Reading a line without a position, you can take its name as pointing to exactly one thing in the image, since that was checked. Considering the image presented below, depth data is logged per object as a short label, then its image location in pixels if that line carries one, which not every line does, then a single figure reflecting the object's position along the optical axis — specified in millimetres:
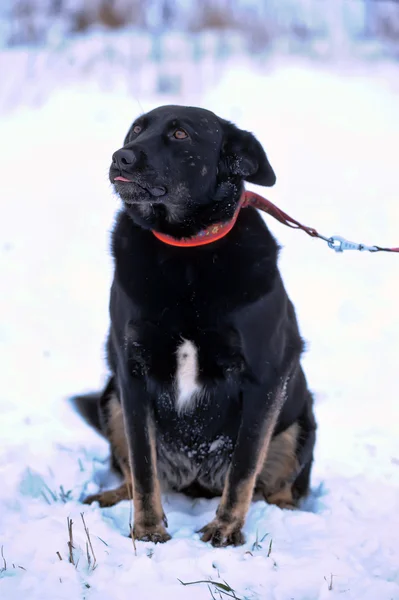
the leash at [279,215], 6170
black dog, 5496
